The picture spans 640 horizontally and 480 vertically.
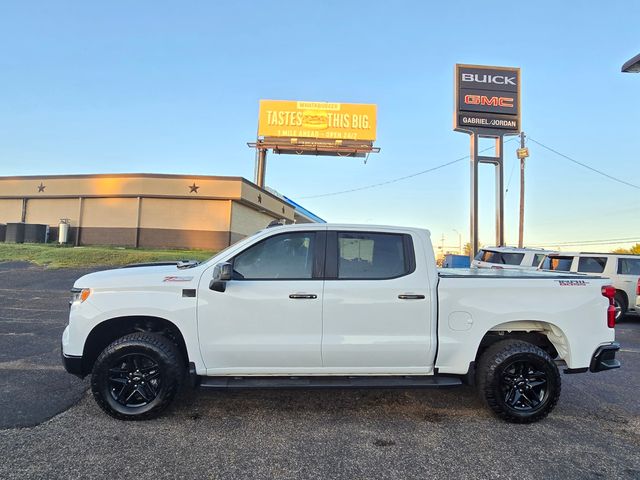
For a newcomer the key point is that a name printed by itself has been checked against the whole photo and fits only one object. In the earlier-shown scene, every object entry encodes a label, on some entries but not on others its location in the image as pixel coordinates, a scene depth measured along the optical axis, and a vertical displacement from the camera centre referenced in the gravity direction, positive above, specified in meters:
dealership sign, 21.66 +9.26
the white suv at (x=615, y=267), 10.38 +0.24
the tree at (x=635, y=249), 52.61 +3.82
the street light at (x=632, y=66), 11.01 +5.82
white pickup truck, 3.88 -0.58
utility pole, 26.41 +6.19
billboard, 31.38 +11.17
